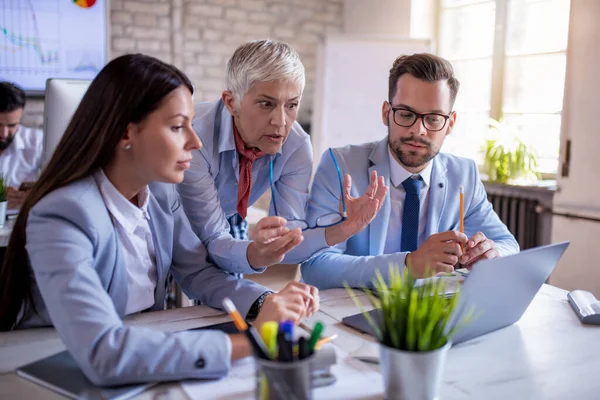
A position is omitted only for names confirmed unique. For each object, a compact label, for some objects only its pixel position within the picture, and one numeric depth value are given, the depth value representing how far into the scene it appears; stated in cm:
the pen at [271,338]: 78
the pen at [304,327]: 119
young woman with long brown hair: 94
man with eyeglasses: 175
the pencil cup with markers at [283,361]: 75
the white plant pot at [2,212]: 221
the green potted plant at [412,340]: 84
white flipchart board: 399
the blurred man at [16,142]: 312
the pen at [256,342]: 78
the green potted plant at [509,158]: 351
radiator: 345
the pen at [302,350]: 78
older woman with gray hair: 148
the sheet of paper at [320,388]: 91
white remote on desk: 129
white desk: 94
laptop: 101
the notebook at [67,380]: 89
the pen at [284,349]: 77
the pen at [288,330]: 77
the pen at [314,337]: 79
